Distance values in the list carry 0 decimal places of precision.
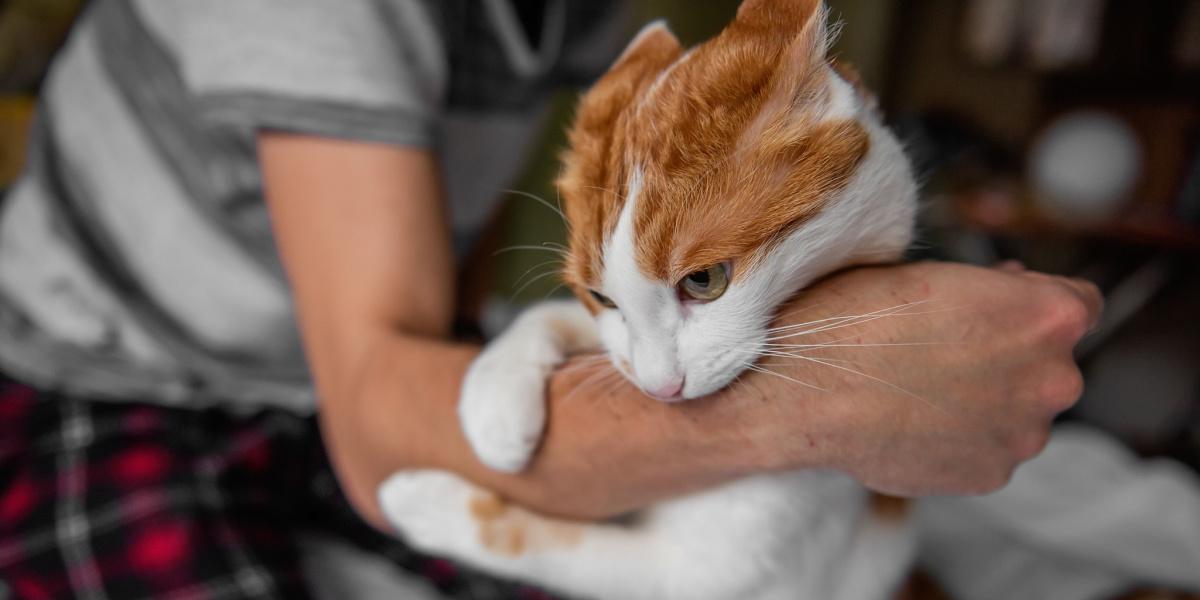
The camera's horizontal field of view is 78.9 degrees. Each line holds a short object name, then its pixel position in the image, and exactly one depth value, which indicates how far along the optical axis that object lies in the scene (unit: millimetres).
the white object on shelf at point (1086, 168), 1674
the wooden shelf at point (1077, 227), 1837
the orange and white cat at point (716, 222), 341
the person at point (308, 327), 390
